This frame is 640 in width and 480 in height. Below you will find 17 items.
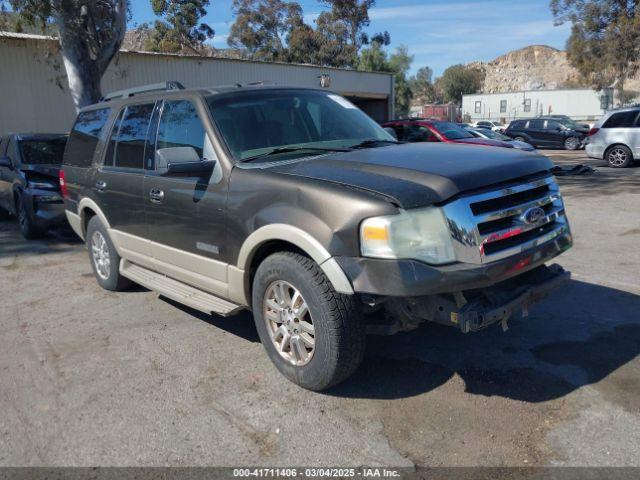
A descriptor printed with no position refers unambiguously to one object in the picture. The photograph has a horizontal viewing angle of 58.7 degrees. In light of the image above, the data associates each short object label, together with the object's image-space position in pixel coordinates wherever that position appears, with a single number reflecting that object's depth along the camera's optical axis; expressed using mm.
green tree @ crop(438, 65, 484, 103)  90875
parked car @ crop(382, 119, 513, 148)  14750
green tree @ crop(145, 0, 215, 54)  40188
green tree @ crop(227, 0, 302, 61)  48094
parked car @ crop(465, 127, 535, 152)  15378
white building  49094
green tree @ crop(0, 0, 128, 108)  12102
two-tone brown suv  3180
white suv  16469
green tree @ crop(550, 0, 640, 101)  37003
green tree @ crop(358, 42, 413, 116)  52656
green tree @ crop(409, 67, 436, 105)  101750
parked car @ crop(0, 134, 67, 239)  8602
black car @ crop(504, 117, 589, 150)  25656
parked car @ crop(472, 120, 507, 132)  39762
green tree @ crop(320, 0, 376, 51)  48312
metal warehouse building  16141
